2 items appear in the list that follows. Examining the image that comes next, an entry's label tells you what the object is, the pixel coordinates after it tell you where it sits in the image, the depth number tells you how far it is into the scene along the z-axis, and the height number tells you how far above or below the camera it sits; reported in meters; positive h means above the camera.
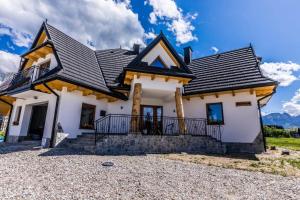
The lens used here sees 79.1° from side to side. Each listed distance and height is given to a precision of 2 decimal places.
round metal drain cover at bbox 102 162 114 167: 5.91 -0.96
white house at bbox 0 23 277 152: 10.29 +2.55
